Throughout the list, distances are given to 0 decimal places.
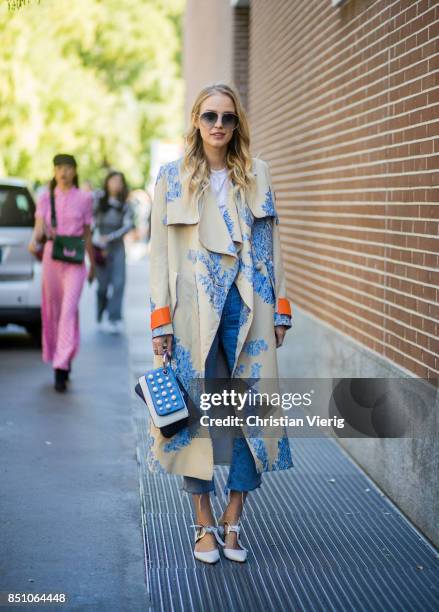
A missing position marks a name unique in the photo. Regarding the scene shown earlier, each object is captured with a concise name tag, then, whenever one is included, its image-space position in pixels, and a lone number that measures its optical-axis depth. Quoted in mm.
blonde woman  4965
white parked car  11898
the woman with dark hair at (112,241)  13781
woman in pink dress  9398
